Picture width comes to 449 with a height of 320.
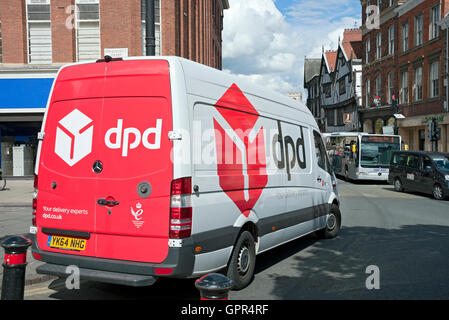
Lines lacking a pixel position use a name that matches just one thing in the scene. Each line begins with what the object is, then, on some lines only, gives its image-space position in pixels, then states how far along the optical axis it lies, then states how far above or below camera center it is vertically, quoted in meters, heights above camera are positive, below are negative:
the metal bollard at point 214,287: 2.96 -0.84
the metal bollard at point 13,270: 3.91 -0.95
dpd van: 4.39 -0.18
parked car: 16.12 -0.71
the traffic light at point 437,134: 24.27 +1.01
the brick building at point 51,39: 20.09 +5.18
